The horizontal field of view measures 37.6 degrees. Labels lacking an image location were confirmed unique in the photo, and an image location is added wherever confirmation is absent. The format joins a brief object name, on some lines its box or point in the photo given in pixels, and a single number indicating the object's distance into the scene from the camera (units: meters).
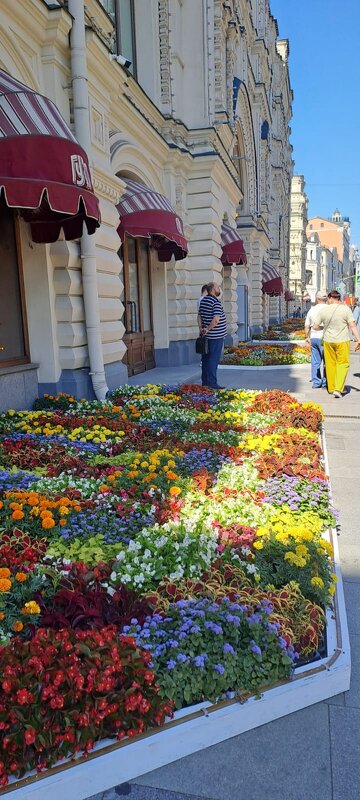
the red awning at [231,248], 15.12
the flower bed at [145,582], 1.78
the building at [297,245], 67.31
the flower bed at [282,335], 19.92
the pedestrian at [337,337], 8.32
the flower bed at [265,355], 12.51
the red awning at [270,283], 25.98
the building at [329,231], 120.06
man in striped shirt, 8.47
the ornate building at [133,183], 6.72
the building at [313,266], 87.19
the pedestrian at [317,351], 9.15
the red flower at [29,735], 1.63
